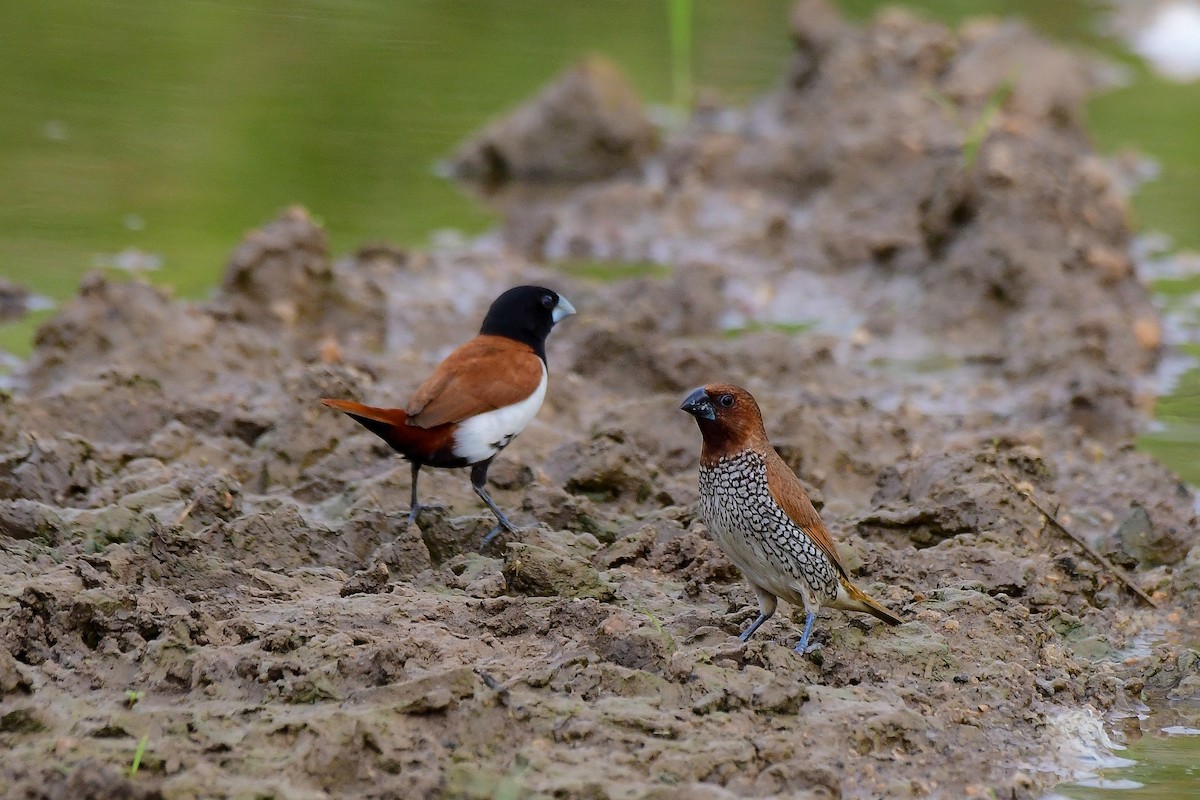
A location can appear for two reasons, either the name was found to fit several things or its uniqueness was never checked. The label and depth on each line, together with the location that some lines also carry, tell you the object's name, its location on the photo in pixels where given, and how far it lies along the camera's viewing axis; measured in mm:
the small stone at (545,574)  10195
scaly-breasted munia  9891
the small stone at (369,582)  10156
